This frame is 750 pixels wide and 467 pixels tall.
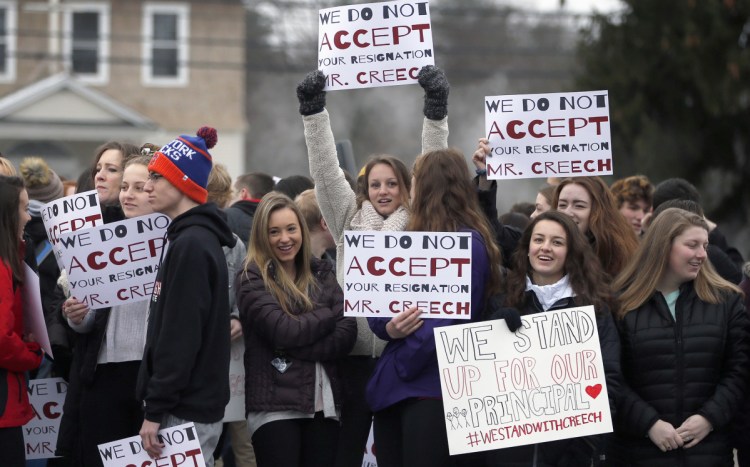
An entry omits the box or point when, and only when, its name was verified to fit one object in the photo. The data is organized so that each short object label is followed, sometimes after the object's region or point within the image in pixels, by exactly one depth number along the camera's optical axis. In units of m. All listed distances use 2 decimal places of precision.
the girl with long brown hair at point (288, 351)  12.82
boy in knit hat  11.12
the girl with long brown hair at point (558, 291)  12.23
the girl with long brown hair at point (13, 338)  12.11
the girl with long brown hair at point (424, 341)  12.18
